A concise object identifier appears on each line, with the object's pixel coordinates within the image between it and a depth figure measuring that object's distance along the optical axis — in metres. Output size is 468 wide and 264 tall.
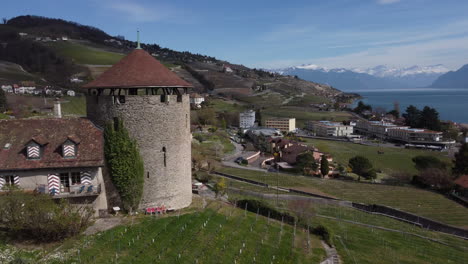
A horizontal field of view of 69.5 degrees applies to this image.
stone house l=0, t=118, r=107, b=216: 20.44
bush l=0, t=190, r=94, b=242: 17.36
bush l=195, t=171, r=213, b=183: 40.27
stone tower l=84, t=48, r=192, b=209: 22.31
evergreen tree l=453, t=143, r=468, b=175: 59.06
